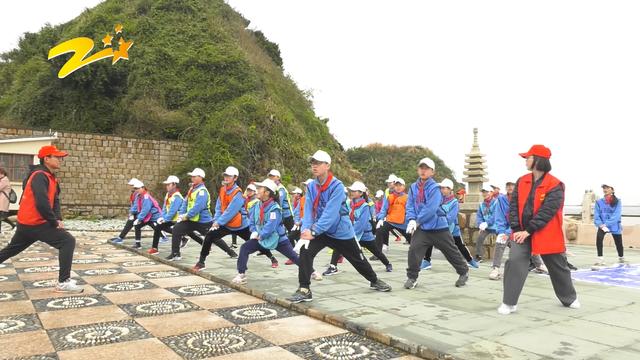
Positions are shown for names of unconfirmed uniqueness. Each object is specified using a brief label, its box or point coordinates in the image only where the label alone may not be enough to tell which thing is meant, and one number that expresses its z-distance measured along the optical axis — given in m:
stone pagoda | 13.79
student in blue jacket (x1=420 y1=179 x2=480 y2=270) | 8.36
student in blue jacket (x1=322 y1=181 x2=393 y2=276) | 7.96
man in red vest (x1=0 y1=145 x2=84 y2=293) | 5.65
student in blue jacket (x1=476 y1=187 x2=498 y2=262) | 8.97
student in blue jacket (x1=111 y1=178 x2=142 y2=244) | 10.61
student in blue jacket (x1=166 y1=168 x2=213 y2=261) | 8.48
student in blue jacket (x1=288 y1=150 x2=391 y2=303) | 5.39
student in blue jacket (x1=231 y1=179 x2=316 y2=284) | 6.57
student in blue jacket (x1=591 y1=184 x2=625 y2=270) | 9.71
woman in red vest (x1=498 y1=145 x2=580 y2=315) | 4.89
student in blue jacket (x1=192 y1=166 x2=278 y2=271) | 7.52
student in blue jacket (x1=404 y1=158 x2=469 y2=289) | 6.34
